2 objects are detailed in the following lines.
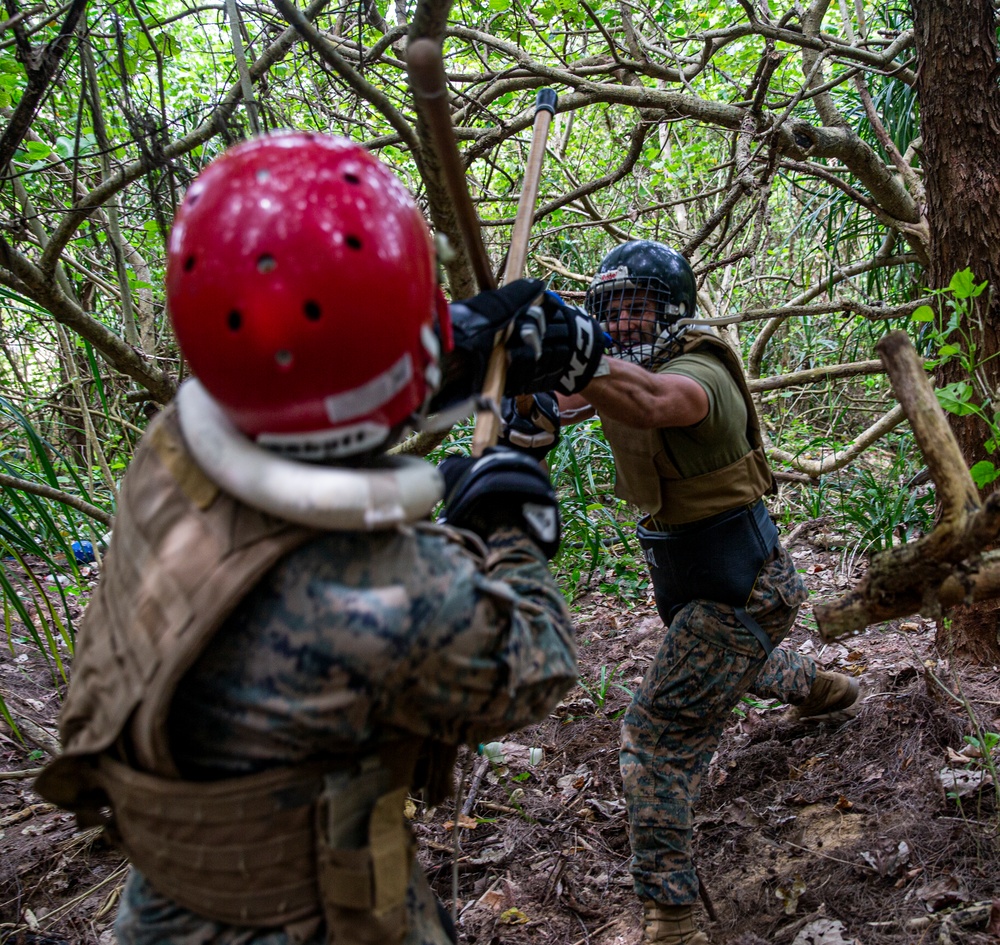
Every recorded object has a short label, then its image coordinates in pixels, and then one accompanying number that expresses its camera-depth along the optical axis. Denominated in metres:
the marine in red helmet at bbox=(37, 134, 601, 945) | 1.17
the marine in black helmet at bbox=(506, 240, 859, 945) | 2.46
